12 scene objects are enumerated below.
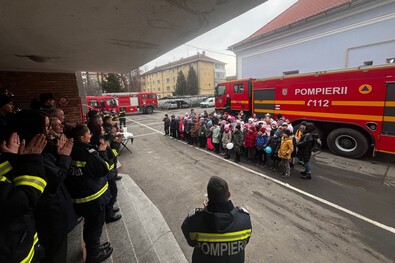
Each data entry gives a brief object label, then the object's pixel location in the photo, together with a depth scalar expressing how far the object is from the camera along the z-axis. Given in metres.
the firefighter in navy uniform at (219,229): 1.57
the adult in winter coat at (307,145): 5.23
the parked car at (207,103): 29.11
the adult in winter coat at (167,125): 11.40
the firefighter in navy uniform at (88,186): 2.22
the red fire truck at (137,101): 23.08
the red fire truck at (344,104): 5.96
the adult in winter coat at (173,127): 10.74
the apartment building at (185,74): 46.50
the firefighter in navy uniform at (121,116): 12.77
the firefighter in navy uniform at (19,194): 1.26
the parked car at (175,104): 28.75
